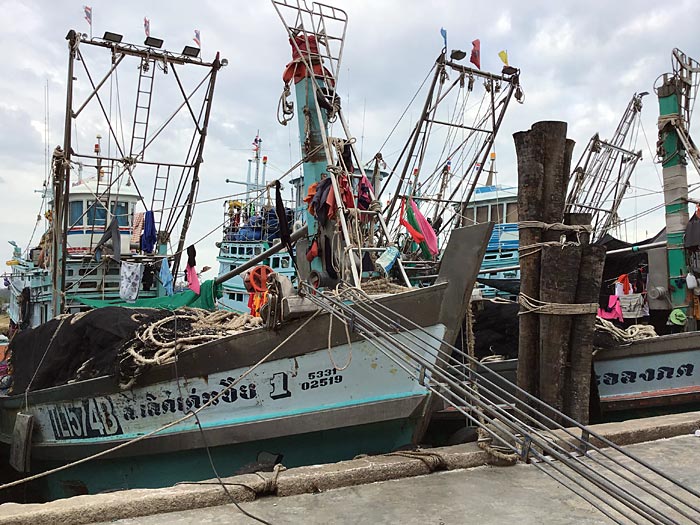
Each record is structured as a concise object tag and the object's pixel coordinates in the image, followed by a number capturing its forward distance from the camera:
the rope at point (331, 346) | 5.42
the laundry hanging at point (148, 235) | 12.16
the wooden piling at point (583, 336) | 5.55
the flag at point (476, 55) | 13.57
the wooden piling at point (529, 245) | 5.75
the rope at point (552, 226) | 5.71
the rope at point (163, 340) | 6.18
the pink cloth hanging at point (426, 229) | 9.65
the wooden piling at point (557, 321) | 5.51
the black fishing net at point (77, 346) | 6.75
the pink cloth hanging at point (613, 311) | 10.54
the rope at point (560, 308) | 5.48
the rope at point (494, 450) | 4.55
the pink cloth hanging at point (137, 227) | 15.27
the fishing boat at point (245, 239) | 23.12
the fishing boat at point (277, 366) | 5.56
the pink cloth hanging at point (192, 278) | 10.22
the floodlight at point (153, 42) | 11.30
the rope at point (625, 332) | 7.79
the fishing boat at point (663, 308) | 7.64
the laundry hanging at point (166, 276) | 11.93
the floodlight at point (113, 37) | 10.82
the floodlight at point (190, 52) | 11.73
